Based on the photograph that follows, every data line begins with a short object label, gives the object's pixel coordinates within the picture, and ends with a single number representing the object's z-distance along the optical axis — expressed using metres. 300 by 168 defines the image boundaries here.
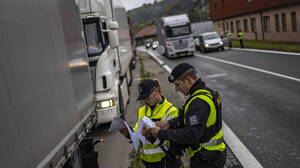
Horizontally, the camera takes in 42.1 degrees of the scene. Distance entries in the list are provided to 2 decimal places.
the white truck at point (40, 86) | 3.24
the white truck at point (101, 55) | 9.14
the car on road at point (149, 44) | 73.44
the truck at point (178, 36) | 33.72
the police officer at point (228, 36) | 37.33
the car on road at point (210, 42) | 35.39
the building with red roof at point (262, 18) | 32.38
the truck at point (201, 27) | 59.38
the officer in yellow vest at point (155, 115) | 3.95
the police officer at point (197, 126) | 3.30
